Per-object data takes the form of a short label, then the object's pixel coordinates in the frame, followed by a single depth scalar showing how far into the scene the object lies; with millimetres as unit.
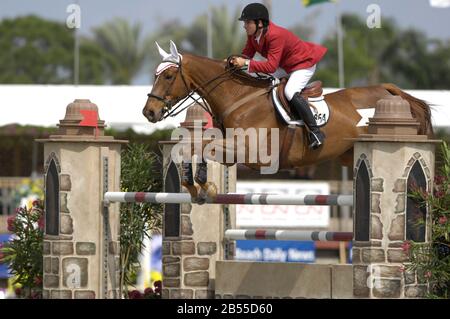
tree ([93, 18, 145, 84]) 52750
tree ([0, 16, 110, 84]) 55469
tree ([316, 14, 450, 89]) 50344
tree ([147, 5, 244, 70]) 49812
